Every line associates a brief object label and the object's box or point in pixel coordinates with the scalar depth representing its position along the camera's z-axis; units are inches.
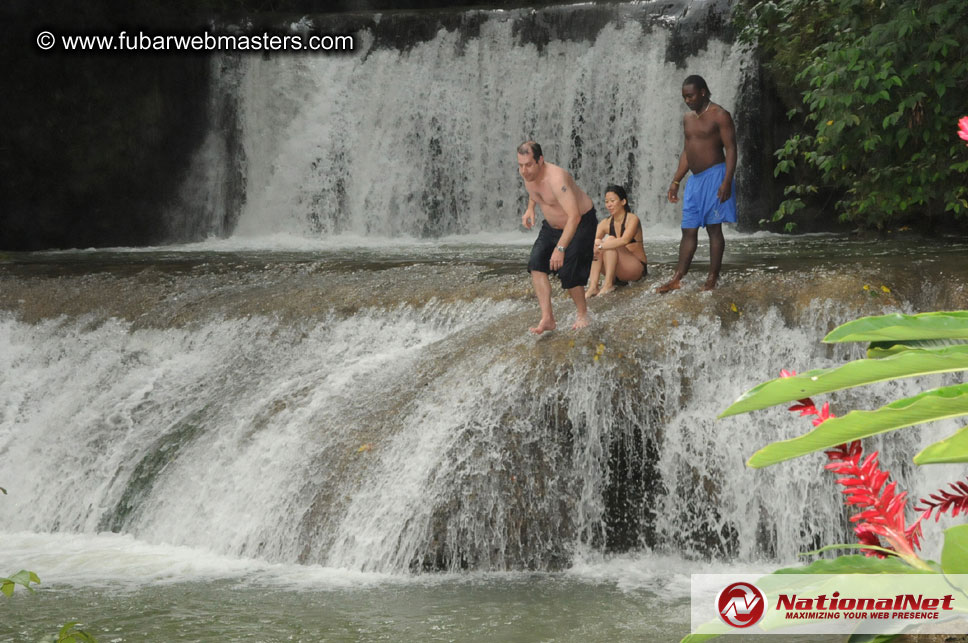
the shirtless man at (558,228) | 819.9
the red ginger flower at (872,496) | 188.2
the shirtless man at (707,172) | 840.0
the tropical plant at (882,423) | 172.8
